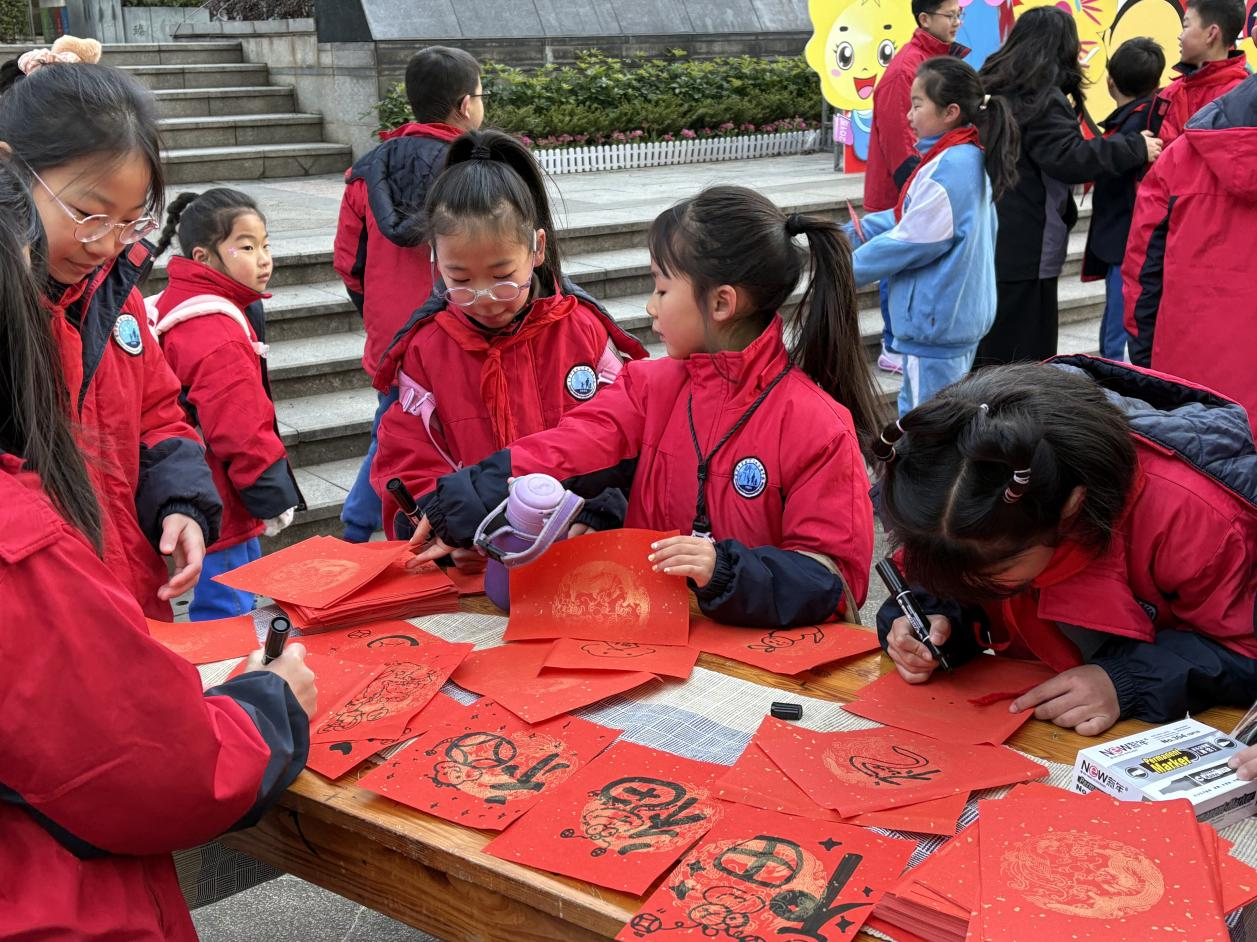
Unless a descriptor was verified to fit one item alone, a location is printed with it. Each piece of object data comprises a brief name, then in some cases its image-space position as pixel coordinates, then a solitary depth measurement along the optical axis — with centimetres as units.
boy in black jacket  561
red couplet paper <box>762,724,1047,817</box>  153
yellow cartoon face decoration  823
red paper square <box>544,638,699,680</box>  190
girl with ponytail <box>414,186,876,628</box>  218
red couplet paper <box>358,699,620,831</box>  157
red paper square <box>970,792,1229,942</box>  123
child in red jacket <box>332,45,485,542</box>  430
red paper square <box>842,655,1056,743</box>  172
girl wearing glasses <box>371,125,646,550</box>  256
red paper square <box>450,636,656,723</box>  180
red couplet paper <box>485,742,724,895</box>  143
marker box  146
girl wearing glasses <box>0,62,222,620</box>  188
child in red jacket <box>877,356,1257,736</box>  166
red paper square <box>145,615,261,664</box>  200
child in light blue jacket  452
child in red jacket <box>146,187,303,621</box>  335
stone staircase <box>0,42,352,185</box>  879
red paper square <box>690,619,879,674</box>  194
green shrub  999
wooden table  141
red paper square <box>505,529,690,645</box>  204
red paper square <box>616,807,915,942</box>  131
